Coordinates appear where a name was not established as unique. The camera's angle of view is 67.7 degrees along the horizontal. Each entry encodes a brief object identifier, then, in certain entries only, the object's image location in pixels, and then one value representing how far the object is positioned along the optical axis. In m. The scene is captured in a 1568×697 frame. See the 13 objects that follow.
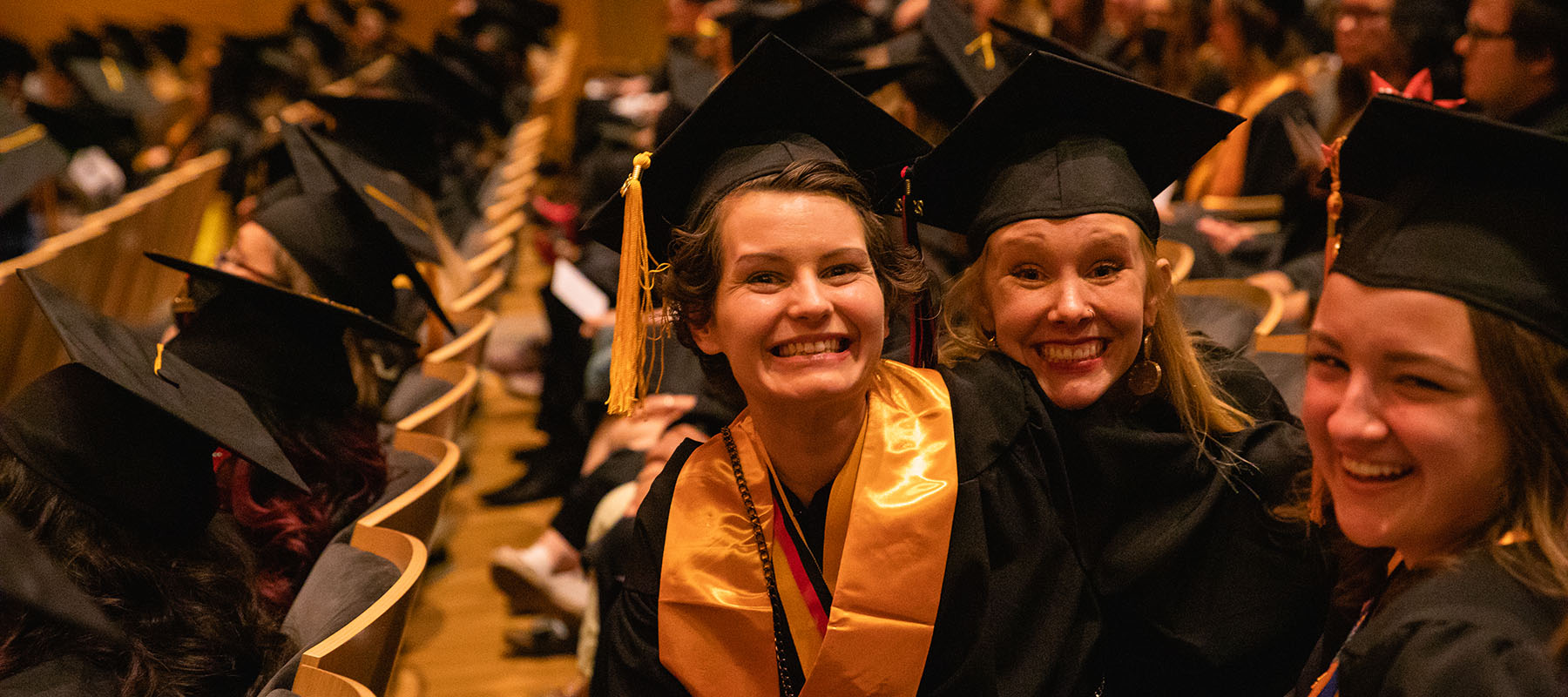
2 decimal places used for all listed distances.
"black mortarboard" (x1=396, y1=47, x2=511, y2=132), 5.86
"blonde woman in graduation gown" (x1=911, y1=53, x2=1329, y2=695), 1.63
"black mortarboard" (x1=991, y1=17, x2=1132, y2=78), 2.30
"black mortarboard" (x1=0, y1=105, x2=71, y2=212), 5.02
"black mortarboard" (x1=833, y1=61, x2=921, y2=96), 2.70
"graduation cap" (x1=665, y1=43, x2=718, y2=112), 4.46
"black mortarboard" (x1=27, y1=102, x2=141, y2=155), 6.51
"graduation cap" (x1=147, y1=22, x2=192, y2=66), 10.50
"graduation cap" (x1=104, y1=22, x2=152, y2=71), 10.10
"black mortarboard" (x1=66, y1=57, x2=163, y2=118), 8.45
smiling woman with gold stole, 1.53
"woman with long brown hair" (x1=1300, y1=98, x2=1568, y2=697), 1.03
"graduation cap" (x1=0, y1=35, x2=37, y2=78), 8.22
